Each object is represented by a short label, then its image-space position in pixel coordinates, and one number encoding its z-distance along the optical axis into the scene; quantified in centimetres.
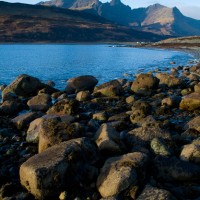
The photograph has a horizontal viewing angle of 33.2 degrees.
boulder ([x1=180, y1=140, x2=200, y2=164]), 1058
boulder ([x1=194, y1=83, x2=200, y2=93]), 2375
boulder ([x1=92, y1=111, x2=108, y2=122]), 1739
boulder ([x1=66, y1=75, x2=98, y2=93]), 2799
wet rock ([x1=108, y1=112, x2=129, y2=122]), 1677
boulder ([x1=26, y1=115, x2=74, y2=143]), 1338
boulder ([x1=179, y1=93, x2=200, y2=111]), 1903
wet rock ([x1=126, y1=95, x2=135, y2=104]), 2202
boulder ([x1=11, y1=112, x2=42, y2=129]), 1614
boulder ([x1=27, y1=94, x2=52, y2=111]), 2100
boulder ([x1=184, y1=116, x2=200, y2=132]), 1434
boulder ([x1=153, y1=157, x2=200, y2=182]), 971
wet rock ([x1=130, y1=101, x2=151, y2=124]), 1648
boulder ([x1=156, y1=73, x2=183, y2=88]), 2866
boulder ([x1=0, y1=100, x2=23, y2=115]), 2017
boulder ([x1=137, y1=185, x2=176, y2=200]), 781
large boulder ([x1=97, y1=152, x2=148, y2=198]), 863
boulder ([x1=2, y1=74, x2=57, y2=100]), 2627
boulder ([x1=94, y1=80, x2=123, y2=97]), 2419
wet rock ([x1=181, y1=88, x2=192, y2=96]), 2497
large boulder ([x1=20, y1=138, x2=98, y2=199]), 885
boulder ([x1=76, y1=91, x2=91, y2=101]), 2337
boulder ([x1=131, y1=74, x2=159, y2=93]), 2653
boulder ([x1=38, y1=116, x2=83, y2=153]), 1116
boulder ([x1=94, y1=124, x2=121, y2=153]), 1095
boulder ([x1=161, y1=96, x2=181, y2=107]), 1997
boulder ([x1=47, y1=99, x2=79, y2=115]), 1848
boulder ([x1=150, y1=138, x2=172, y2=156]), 1084
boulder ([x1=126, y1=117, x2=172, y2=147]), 1162
